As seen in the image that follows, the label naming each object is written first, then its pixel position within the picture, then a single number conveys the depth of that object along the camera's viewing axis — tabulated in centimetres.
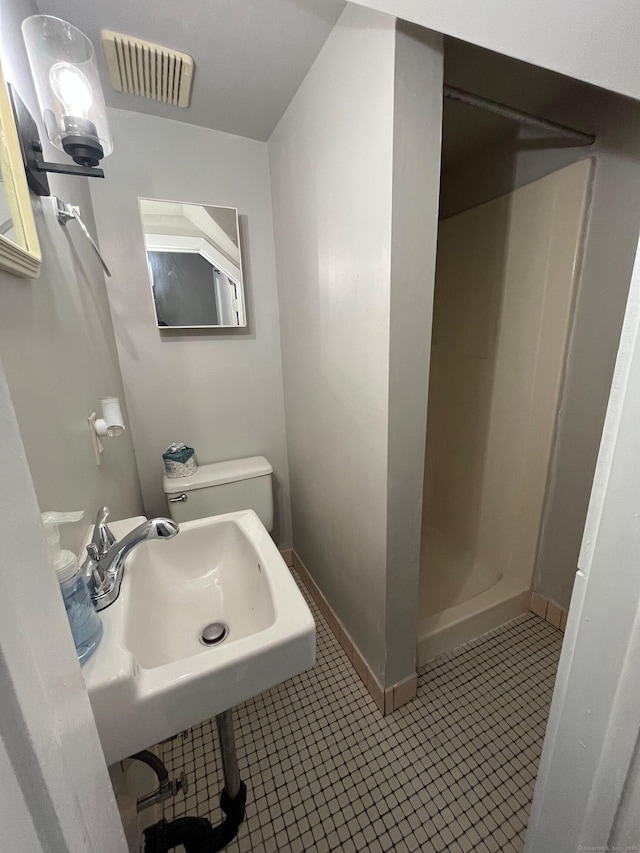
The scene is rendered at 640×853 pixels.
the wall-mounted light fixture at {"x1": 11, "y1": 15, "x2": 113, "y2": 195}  72
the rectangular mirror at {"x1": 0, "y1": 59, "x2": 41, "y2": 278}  55
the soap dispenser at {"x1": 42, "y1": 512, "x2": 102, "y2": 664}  52
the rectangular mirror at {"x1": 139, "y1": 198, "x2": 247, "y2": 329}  136
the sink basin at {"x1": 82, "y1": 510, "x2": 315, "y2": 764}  56
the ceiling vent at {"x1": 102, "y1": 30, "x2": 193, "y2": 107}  100
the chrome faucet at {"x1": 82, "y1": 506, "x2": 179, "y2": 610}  66
